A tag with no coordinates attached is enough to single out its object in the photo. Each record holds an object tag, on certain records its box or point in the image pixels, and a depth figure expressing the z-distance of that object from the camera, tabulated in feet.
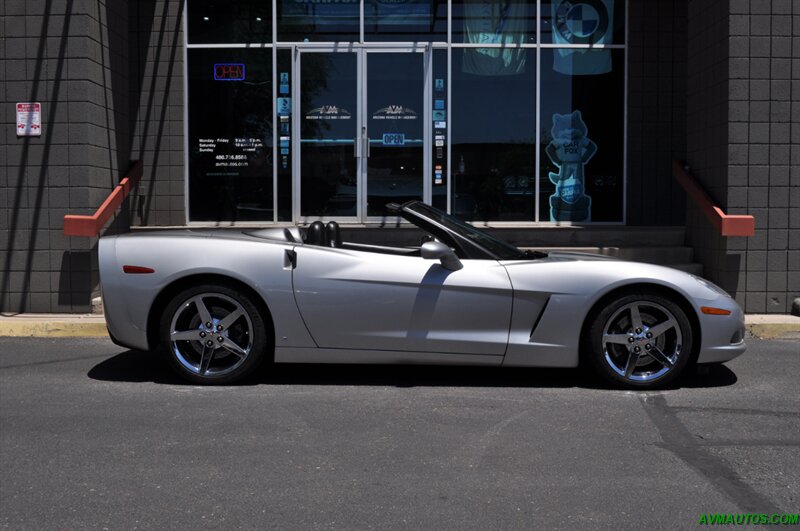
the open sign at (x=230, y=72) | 39.70
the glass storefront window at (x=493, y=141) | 39.81
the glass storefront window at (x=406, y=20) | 39.83
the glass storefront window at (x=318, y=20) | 39.65
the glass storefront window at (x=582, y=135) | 40.19
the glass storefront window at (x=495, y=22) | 40.22
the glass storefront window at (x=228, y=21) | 39.70
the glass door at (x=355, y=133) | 39.32
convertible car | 19.26
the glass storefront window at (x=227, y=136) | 39.63
